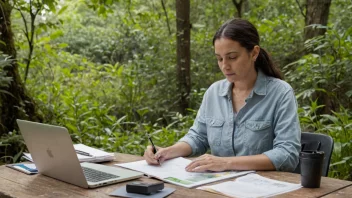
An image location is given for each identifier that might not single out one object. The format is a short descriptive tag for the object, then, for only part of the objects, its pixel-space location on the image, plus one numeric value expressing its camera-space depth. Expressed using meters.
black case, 1.64
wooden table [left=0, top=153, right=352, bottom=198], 1.69
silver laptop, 1.77
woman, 2.15
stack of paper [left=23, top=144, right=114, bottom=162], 2.29
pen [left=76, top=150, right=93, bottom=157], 2.36
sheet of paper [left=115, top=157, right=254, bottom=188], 1.85
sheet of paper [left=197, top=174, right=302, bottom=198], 1.65
